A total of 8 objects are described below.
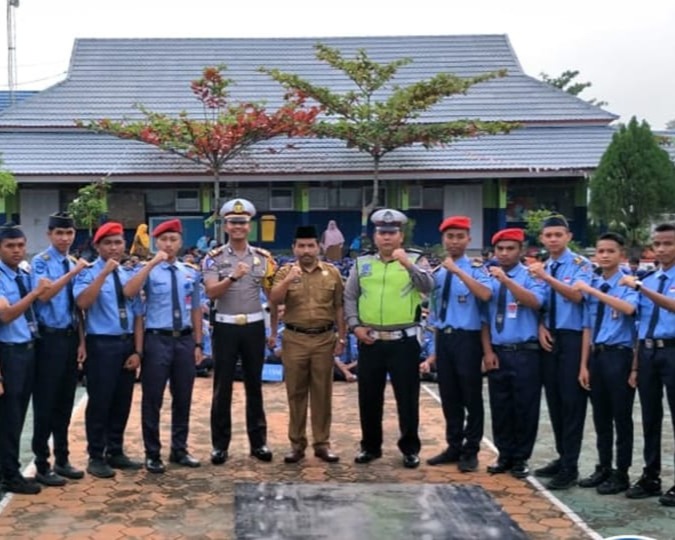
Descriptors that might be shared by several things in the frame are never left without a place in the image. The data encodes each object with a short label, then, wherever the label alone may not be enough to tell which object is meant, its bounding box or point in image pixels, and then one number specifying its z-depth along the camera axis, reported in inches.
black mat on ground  161.5
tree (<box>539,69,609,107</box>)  1485.0
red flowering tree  702.5
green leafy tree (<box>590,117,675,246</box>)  687.1
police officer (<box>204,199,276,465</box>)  251.6
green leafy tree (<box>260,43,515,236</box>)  701.9
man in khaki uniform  253.3
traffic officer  248.1
